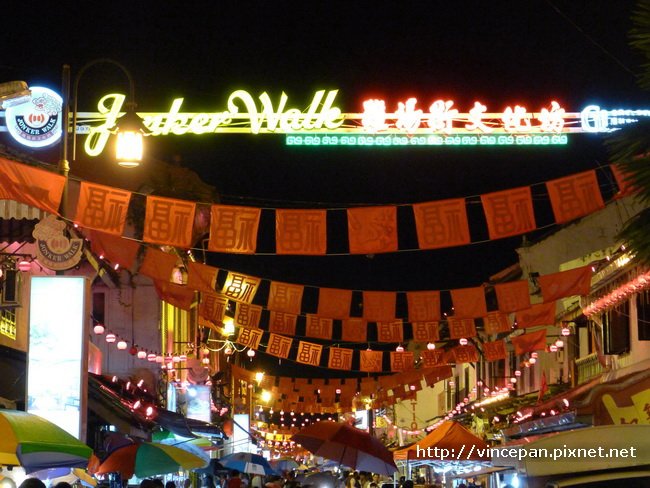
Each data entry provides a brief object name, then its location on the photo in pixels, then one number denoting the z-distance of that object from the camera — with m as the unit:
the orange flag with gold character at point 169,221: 19.52
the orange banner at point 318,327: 29.53
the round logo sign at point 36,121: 25.77
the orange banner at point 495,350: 37.41
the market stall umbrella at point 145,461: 18.53
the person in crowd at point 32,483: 10.96
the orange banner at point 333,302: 26.19
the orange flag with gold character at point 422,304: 27.51
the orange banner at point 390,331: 30.06
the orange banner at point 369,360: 37.50
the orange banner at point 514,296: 27.08
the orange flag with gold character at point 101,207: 18.78
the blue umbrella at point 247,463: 32.62
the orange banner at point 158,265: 23.77
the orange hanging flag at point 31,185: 17.38
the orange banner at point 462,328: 31.20
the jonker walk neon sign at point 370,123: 27.31
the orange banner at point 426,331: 30.66
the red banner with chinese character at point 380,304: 26.84
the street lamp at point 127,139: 17.56
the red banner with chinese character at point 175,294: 27.41
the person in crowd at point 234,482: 24.38
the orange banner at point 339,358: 36.38
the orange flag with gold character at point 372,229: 20.08
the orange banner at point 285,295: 25.78
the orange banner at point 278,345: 34.62
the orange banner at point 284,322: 29.22
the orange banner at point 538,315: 30.39
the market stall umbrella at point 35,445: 11.38
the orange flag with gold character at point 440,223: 20.03
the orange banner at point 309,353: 36.12
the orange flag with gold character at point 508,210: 20.02
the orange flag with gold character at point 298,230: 20.16
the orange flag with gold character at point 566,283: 26.27
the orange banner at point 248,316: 28.97
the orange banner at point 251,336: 33.69
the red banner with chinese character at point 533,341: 36.06
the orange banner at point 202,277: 25.39
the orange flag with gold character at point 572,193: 19.94
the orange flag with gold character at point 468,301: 27.05
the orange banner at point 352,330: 30.14
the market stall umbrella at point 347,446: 22.69
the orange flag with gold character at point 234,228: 19.91
